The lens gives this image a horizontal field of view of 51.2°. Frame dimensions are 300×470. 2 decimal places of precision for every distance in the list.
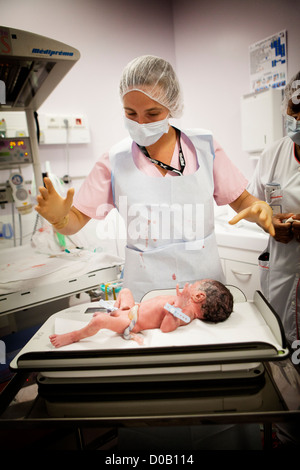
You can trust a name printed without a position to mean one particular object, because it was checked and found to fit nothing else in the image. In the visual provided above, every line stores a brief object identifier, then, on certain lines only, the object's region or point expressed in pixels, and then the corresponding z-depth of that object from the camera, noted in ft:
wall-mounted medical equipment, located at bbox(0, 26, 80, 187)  4.02
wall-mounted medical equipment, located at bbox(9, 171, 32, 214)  6.87
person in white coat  4.45
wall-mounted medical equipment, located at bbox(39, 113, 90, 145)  8.44
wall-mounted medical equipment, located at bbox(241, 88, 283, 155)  7.28
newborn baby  2.96
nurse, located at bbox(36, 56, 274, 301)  3.64
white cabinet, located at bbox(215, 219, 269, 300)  7.16
